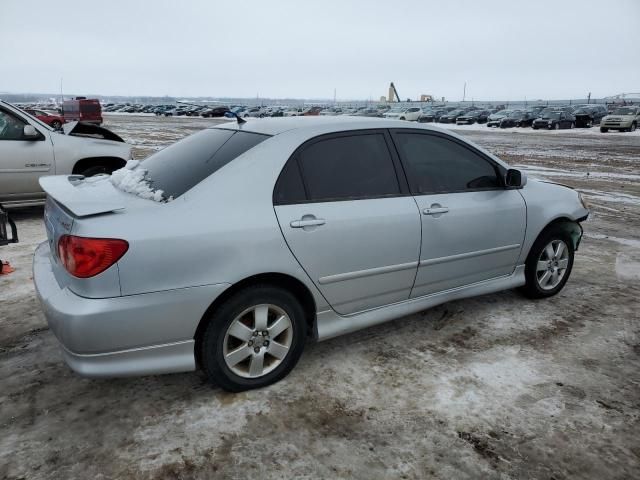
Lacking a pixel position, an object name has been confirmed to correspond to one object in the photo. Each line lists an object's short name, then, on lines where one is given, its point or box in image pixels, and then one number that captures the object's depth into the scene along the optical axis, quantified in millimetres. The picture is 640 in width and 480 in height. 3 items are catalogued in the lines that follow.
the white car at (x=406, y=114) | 44309
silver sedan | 2484
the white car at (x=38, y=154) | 6598
